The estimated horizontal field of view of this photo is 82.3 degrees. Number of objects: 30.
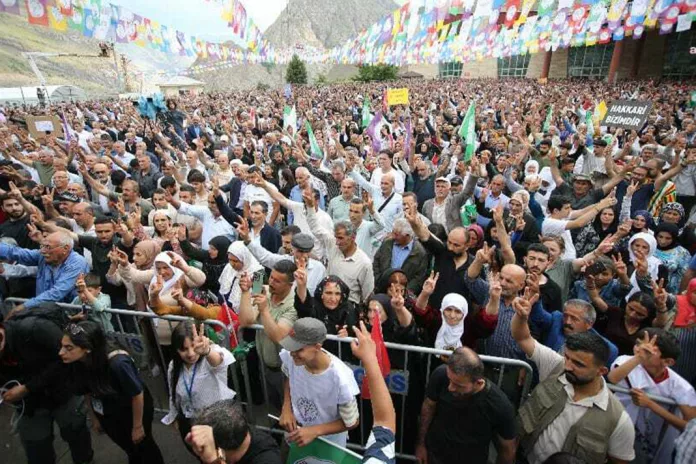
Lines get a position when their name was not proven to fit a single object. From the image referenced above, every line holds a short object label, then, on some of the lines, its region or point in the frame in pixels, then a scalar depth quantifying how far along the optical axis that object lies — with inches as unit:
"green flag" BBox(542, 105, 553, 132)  426.0
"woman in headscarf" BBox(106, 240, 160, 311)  149.2
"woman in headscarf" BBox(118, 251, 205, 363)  133.0
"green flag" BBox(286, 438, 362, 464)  84.1
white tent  1251.8
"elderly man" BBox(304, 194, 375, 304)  150.8
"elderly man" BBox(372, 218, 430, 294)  163.8
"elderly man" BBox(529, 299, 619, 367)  109.9
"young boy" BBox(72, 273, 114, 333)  130.7
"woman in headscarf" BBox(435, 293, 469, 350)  114.5
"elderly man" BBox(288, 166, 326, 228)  204.7
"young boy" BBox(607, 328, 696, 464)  95.7
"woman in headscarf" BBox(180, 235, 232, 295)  160.1
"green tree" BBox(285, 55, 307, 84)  2235.9
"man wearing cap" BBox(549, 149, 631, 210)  219.0
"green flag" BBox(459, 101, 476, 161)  312.9
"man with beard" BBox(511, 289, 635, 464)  88.5
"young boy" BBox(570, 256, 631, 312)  135.2
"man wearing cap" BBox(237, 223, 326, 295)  140.7
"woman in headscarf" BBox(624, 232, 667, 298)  137.9
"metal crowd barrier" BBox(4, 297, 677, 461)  108.8
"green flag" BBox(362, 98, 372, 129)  499.0
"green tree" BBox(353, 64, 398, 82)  2084.2
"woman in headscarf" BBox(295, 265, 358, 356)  121.6
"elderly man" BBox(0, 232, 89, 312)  141.9
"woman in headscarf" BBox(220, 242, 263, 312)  141.6
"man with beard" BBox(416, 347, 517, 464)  89.3
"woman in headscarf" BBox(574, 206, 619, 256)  189.5
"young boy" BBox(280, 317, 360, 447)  89.0
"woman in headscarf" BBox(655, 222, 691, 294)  156.1
